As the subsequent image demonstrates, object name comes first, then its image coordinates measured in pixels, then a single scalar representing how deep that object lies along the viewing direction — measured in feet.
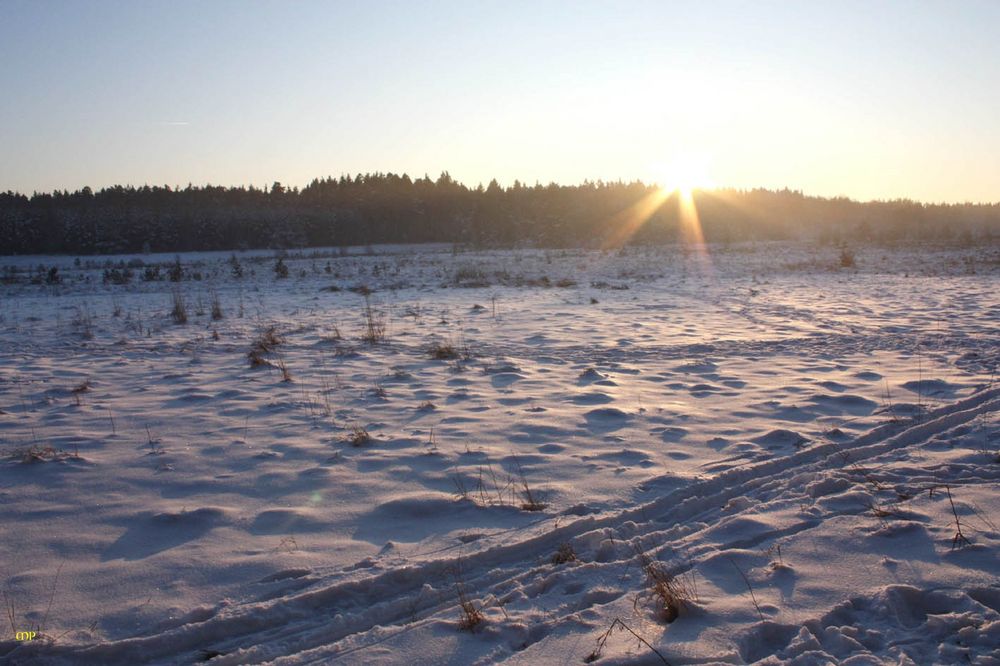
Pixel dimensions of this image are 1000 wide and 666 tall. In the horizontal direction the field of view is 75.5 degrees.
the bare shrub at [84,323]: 32.82
